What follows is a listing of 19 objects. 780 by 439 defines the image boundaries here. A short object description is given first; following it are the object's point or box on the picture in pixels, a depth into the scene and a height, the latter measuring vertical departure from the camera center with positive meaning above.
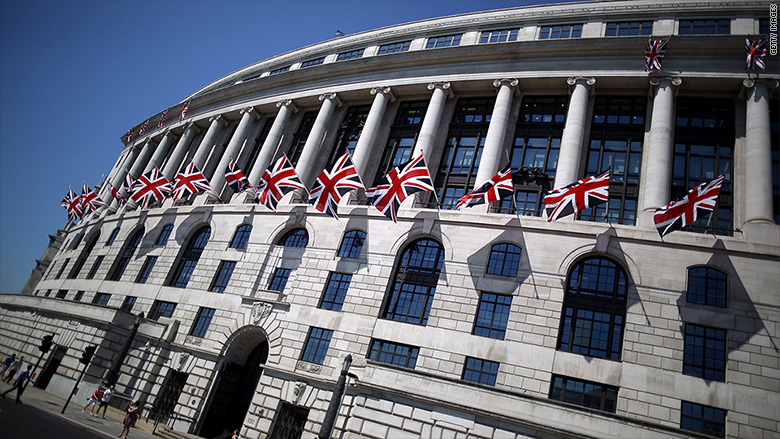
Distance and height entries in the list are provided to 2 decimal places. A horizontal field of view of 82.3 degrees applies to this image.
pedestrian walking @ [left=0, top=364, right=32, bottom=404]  25.05 -3.51
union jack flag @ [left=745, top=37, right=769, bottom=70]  26.50 +25.30
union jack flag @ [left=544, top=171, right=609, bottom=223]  22.98 +13.29
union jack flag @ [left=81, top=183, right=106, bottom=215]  46.94 +12.30
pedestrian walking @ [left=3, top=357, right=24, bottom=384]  35.02 -4.22
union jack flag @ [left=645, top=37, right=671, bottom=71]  28.78 +25.72
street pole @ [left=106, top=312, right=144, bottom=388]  30.27 -0.98
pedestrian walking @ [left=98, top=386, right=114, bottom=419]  28.55 -3.36
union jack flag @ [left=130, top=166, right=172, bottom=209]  39.88 +13.00
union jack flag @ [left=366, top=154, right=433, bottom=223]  26.62 +12.89
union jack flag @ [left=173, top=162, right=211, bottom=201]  37.03 +13.31
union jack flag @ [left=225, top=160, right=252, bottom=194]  35.91 +14.09
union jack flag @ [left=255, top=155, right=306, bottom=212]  31.66 +13.16
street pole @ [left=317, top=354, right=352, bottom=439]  20.05 +0.09
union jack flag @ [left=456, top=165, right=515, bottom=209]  25.20 +13.37
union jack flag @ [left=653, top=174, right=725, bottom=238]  20.98 +13.10
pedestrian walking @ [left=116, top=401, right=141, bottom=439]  23.16 -3.44
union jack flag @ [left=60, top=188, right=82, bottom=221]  48.28 +11.89
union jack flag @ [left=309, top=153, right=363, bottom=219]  29.06 +12.93
